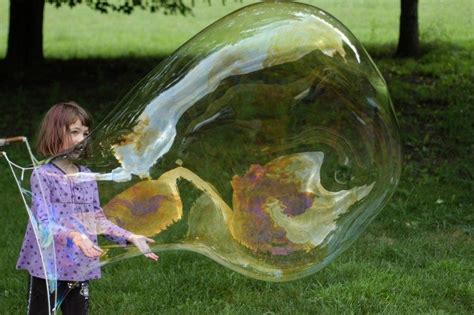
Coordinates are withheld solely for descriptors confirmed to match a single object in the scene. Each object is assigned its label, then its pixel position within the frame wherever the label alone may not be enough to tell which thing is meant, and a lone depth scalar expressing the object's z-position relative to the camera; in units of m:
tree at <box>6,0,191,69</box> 17.01
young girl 5.01
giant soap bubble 5.30
